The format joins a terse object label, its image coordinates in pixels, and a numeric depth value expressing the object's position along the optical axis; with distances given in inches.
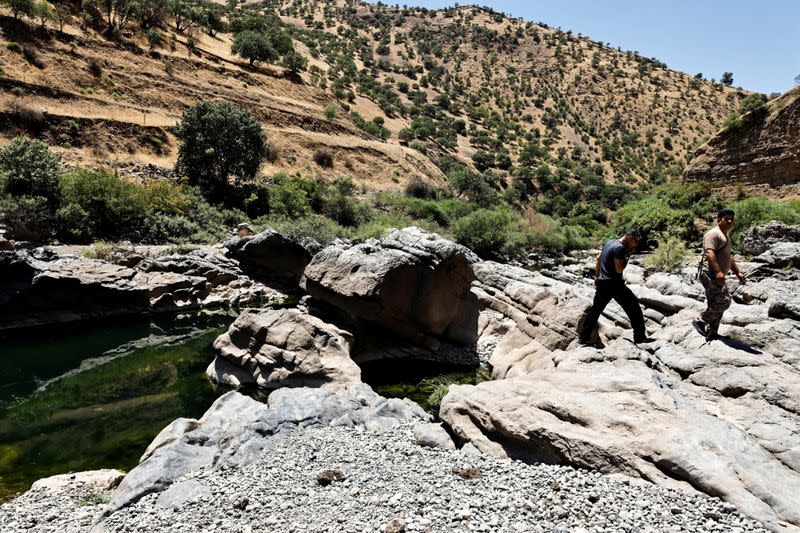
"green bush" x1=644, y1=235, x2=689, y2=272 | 906.7
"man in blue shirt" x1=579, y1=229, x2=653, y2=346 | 355.3
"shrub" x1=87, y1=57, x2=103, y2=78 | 1534.2
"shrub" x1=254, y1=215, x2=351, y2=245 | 1111.0
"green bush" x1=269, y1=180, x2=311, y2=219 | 1346.0
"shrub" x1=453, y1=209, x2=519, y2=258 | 1327.5
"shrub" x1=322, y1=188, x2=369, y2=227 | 1416.1
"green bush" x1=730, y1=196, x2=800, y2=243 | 1125.1
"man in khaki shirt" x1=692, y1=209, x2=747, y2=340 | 321.2
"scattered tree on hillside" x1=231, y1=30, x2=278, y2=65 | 2074.3
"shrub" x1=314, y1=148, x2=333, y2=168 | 1831.9
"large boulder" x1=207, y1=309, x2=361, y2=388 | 491.2
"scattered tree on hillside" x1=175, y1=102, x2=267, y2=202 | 1320.1
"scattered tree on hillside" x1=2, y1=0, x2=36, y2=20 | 1424.7
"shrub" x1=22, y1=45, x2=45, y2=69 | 1417.3
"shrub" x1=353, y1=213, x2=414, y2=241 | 1251.8
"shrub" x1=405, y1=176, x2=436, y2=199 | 1867.6
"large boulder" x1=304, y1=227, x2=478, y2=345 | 562.9
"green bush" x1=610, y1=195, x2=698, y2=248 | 1289.4
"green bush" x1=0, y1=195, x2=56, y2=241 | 832.2
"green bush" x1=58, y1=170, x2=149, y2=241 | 925.8
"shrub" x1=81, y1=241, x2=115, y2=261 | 803.4
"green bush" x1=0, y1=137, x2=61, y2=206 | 901.2
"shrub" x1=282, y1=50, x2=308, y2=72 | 2240.3
